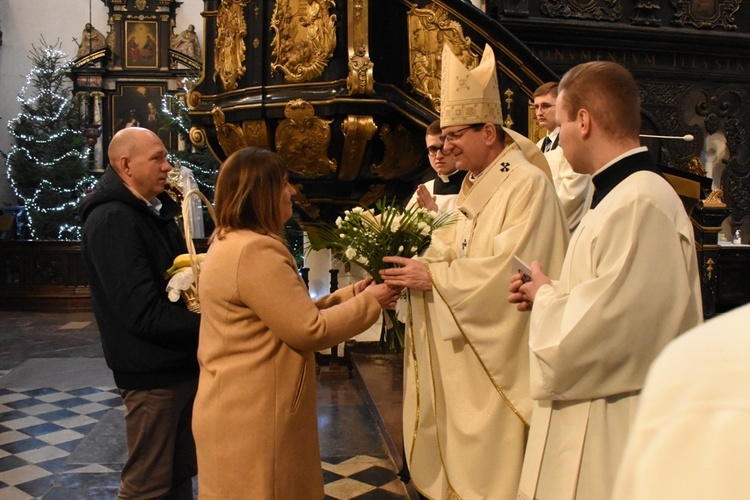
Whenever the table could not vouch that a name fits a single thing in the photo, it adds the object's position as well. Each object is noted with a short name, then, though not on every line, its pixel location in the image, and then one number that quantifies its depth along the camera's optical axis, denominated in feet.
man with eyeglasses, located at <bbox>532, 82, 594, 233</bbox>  13.37
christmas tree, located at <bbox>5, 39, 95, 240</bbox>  51.29
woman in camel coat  7.55
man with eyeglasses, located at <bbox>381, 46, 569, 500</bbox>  9.14
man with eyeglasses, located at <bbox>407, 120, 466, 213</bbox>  11.71
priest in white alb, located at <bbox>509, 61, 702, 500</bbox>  6.36
